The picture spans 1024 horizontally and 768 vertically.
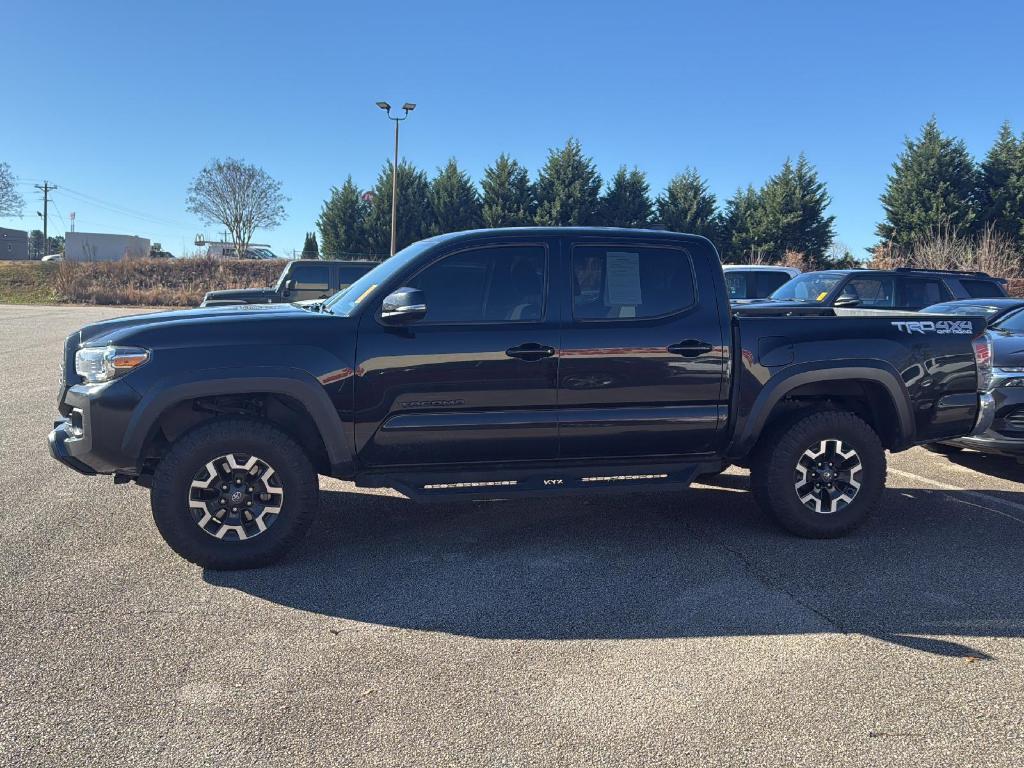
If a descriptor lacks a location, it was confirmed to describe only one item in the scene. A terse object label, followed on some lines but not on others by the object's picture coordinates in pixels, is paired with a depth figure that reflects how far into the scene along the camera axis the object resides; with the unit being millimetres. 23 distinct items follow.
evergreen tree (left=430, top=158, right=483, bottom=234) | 45625
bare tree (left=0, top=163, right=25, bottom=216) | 60094
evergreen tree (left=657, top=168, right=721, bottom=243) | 43875
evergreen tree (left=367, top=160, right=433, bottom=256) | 45812
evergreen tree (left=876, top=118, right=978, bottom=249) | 36469
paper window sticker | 4840
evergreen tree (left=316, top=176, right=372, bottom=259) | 46344
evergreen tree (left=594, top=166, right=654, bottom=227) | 45000
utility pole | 78312
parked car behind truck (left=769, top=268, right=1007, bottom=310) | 11203
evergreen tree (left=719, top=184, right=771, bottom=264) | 41719
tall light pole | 29578
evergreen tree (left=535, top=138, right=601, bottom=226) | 44375
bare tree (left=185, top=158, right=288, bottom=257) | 58344
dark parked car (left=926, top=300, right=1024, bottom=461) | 6328
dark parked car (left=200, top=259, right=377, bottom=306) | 12953
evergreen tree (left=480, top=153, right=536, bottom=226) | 44969
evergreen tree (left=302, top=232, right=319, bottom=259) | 49375
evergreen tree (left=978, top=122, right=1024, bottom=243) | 36656
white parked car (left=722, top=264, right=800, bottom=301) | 14484
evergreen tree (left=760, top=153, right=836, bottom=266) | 41188
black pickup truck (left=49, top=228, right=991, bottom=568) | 4309
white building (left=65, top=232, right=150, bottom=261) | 47344
